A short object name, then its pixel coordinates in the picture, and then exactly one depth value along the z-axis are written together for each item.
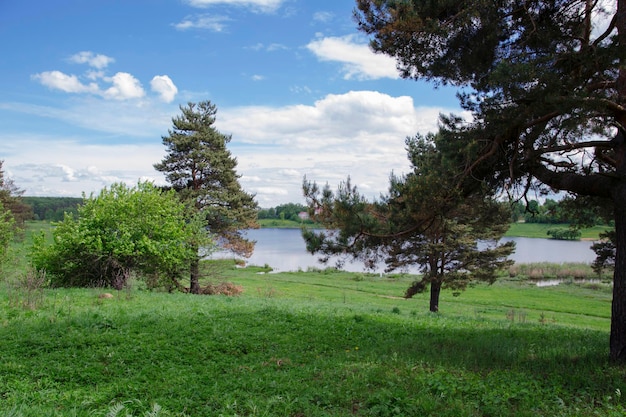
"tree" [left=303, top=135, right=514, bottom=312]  7.19
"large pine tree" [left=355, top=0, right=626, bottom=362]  5.75
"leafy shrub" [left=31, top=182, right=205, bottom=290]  14.26
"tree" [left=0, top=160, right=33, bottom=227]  33.88
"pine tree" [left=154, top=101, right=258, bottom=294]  23.17
